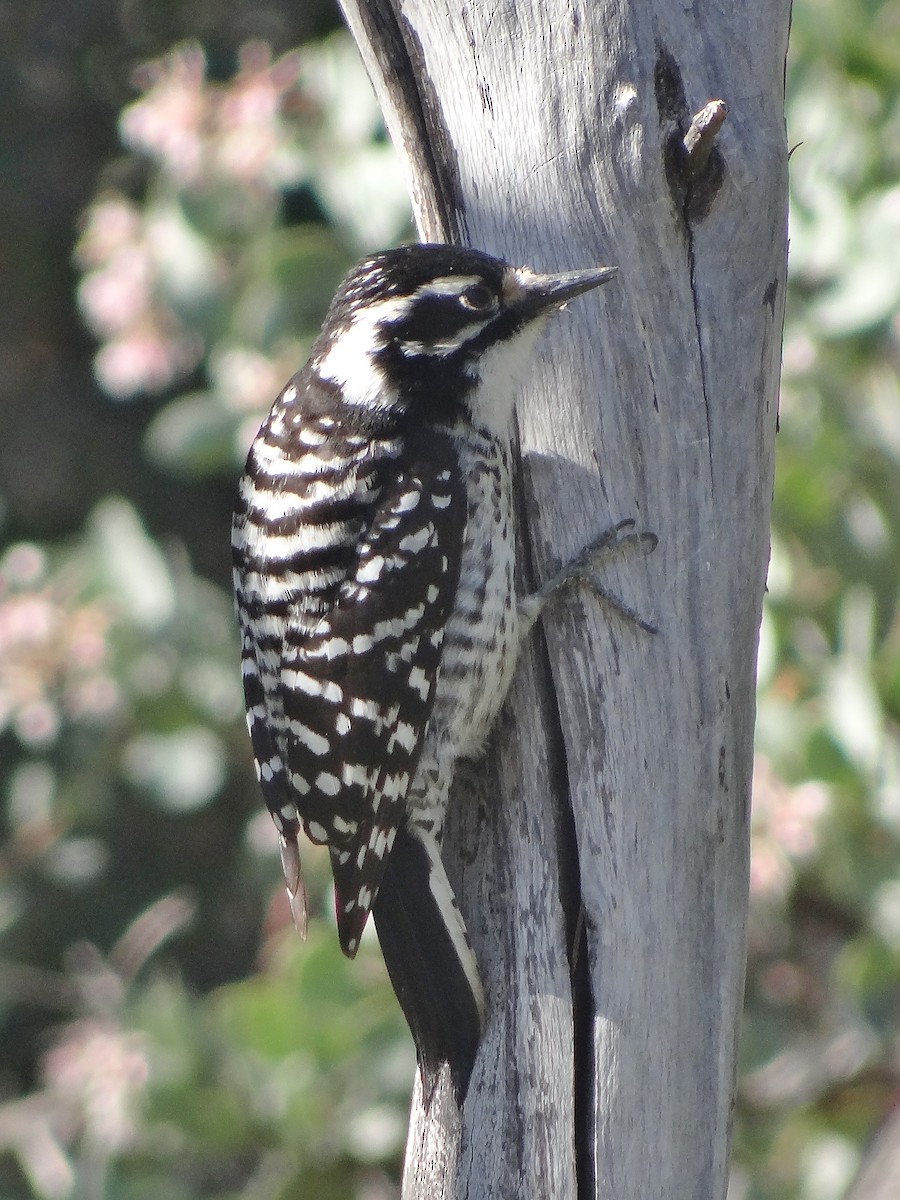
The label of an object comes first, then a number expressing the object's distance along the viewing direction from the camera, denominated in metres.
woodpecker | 4.80
